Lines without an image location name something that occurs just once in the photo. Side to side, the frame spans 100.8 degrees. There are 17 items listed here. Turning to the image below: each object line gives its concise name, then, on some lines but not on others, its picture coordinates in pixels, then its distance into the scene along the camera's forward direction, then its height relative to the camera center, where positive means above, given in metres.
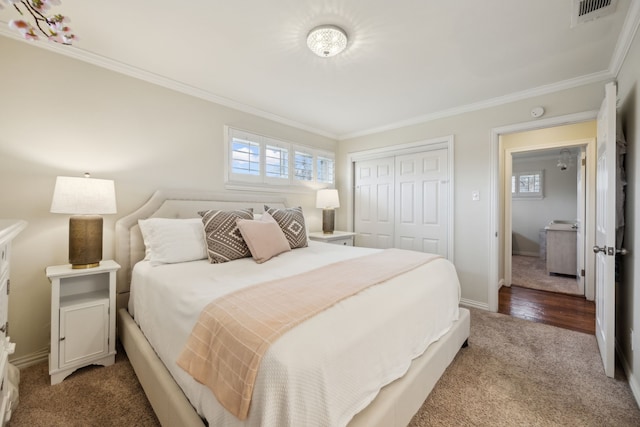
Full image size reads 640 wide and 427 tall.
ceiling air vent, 1.59 +1.28
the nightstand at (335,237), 3.72 -0.33
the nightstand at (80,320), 1.76 -0.75
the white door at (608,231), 1.78 -0.10
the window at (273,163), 3.18 +0.70
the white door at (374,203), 4.07 +0.19
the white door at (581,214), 3.54 +0.03
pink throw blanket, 0.90 -0.43
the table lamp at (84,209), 1.85 +0.02
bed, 0.92 -0.68
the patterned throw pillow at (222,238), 2.11 -0.20
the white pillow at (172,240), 2.06 -0.22
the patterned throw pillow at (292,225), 2.64 -0.12
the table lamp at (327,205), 4.00 +0.14
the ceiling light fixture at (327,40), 1.84 +1.26
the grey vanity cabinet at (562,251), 4.38 -0.59
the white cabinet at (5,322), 1.20 -0.54
